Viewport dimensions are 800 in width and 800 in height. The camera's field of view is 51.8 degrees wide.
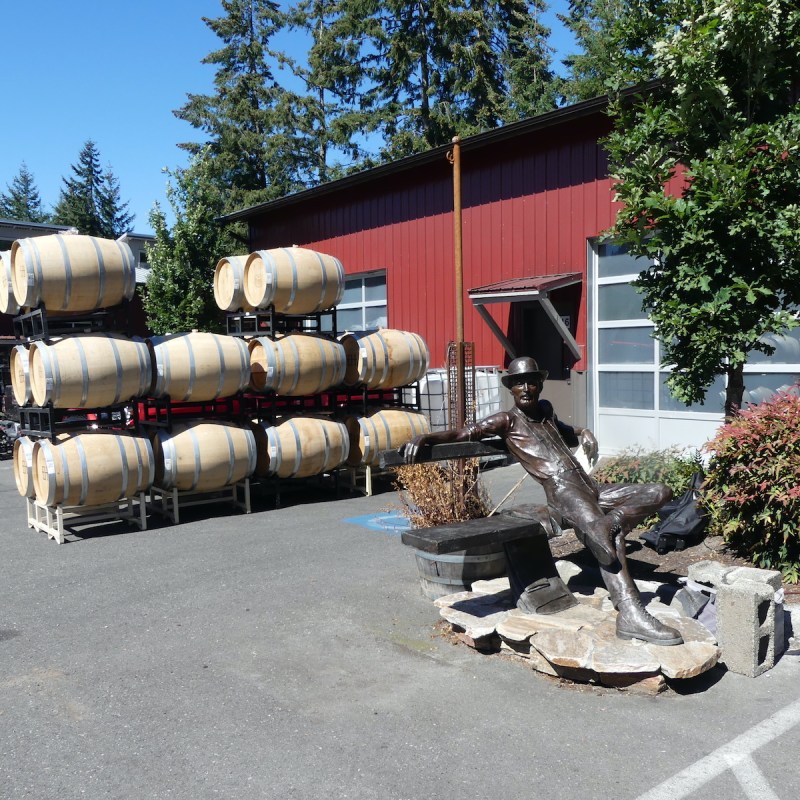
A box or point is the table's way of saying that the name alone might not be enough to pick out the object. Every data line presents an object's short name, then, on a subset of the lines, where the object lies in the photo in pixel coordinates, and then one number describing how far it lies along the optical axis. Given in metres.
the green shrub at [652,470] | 7.94
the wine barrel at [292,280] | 10.69
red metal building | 13.20
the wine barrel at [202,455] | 9.48
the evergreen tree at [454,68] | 28.23
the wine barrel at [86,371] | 8.65
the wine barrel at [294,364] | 10.44
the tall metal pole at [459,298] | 8.69
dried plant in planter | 6.90
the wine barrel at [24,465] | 9.33
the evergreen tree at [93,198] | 53.59
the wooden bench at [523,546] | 5.15
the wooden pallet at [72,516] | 9.16
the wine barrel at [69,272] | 8.83
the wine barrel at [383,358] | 11.47
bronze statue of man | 4.95
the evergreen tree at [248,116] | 30.92
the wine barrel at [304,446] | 10.30
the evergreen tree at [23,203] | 70.19
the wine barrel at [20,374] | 9.20
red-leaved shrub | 6.14
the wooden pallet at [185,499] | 9.84
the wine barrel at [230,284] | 11.24
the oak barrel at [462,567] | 6.16
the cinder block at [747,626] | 4.84
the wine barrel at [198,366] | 9.51
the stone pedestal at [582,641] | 4.61
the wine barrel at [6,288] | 9.38
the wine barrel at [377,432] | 11.34
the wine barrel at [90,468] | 8.71
